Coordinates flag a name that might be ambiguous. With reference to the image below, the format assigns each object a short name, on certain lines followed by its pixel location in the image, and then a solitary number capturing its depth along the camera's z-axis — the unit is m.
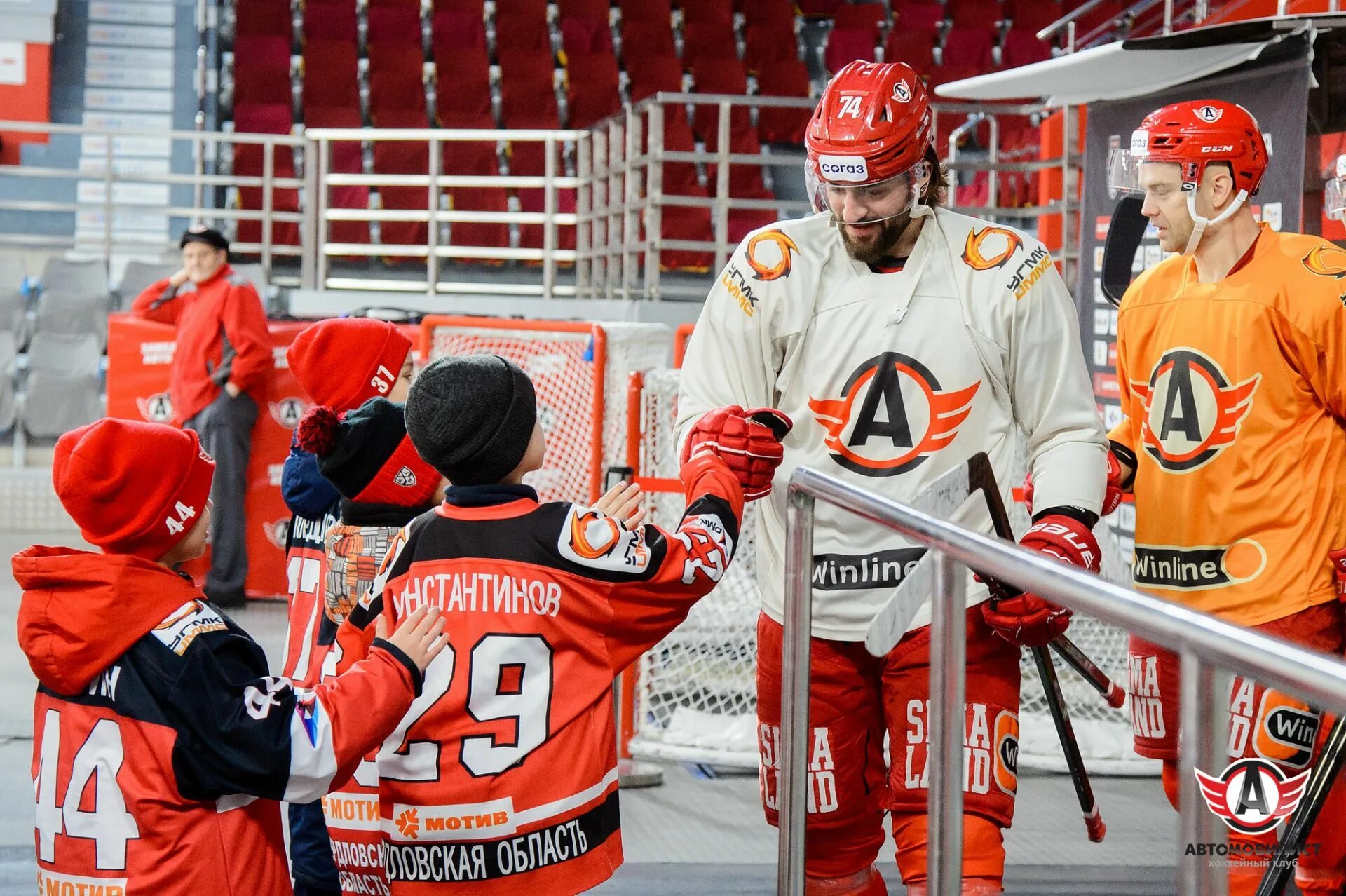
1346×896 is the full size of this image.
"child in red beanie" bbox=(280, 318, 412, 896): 5.78
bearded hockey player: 4.75
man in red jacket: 12.98
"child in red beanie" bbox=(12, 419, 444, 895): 3.75
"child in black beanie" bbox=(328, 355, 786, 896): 3.96
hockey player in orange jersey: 5.37
